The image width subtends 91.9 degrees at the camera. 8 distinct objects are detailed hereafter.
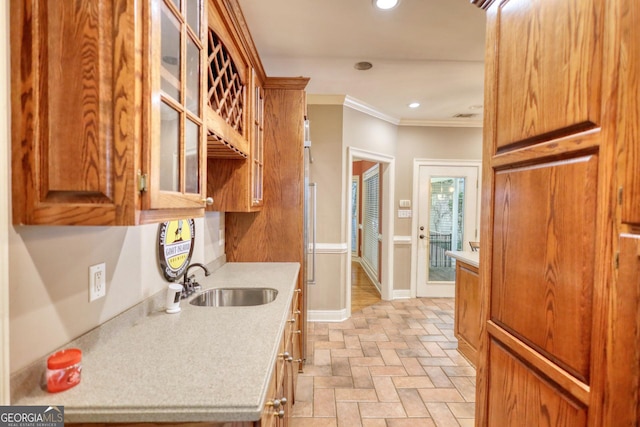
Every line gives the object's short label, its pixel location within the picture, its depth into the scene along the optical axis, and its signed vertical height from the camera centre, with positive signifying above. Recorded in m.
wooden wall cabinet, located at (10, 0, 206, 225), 0.78 +0.23
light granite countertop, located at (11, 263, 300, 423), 0.80 -0.52
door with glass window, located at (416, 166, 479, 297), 4.78 -0.18
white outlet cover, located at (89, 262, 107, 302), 1.09 -0.29
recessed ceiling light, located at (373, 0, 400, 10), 1.96 +1.31
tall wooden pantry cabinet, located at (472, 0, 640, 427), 0.73 -0.01
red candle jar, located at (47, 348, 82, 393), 0.84 -0.47
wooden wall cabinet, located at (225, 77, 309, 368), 2.62 -0.03
